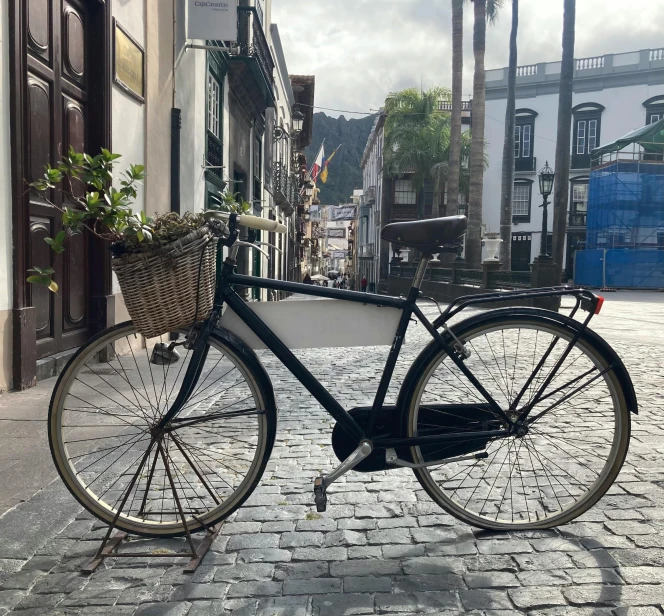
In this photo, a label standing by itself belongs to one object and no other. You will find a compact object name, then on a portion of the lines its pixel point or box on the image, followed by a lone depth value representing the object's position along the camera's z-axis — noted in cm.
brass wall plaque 794
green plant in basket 243
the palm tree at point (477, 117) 2602
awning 3469
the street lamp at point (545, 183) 2294
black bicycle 267
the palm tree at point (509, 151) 2792
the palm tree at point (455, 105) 2780
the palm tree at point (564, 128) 2058
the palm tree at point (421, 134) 4469
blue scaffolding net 3641
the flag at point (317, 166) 4812
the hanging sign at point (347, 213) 7971
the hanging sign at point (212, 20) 1005
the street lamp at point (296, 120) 3472
